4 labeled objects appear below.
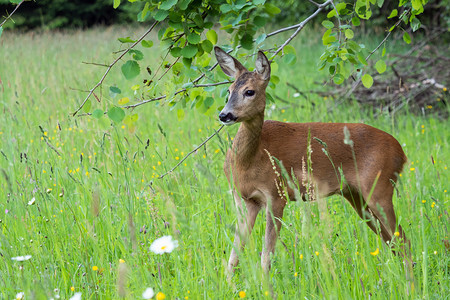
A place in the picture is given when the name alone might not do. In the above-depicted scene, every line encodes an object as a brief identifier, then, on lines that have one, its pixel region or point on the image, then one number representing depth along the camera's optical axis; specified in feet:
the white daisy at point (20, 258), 14.35
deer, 19.48
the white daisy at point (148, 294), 10.96
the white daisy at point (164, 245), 13.14
